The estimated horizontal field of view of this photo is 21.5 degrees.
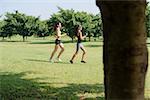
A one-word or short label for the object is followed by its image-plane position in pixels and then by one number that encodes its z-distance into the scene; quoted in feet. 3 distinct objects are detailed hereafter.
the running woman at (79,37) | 49.63
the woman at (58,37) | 49.26
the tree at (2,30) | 195.39
